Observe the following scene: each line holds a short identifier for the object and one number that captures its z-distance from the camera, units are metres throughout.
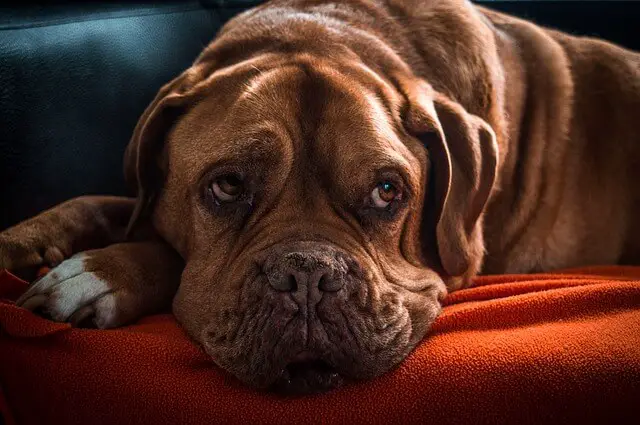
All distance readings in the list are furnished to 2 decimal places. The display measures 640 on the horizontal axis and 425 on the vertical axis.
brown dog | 0.56
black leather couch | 0.70
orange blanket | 0.53
